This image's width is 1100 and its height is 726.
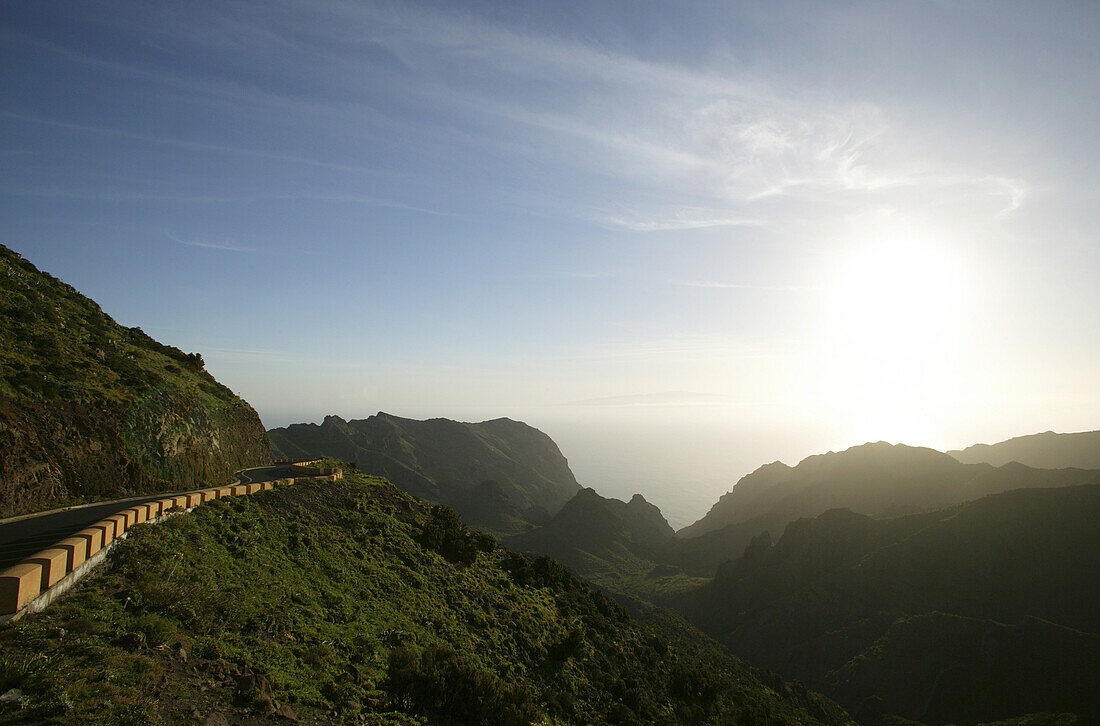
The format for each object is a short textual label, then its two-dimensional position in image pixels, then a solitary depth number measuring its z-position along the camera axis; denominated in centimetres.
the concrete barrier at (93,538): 1385
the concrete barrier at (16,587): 1077
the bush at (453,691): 1572
